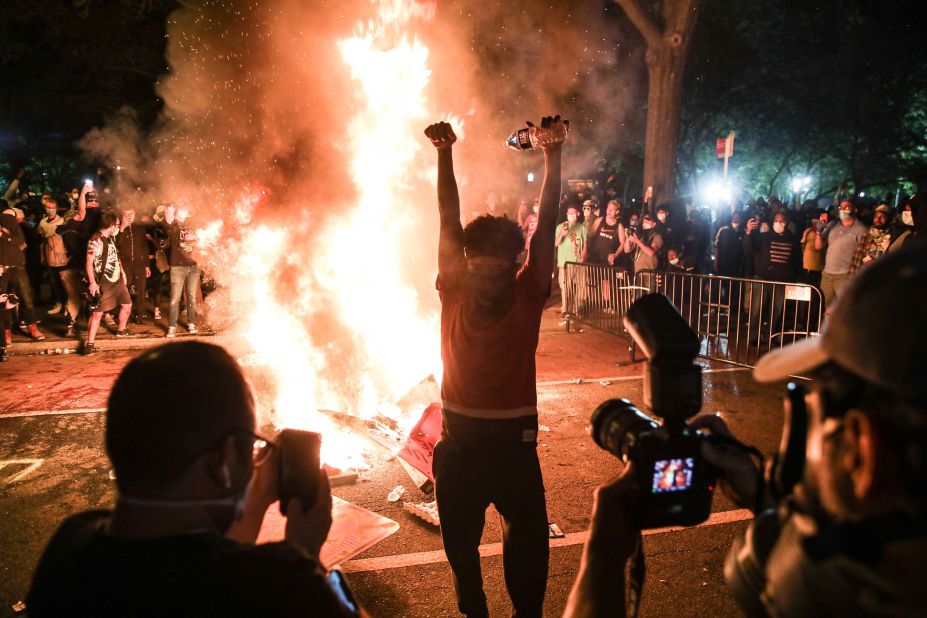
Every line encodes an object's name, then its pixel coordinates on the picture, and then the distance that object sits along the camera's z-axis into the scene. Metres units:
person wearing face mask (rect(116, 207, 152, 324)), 11.30
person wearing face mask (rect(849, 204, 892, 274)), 9.25
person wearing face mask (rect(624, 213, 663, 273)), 11.48
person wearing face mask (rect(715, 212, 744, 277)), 12.36
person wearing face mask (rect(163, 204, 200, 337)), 10.80
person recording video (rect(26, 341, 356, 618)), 1.20
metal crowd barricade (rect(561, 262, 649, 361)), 10.84
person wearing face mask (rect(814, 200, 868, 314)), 9.77
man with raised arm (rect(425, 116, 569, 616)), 2.93
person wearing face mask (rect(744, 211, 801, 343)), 10.91
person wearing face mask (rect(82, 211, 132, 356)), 9.49
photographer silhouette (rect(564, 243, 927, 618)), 0.87
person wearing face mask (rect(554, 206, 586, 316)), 12.88
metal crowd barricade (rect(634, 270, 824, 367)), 8.81
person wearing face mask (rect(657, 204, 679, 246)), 12.47
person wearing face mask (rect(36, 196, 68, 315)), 11.87
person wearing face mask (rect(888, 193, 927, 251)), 7.75
